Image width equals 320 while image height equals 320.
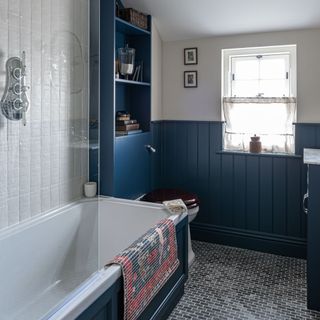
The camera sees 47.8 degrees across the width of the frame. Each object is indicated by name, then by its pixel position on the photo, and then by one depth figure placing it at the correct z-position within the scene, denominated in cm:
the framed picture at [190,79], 332
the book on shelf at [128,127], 288
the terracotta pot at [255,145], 312
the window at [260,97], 308
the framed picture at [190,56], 330
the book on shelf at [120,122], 288
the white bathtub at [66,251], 186
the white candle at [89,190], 262
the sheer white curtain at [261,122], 308
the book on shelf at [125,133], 283
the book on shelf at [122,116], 289
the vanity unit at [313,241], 221
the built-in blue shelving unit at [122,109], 263
